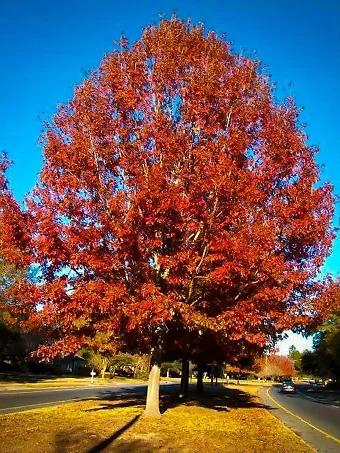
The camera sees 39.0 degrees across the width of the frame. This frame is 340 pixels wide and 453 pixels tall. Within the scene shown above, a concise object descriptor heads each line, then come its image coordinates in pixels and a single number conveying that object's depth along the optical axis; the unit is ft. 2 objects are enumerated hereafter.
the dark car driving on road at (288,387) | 175.68
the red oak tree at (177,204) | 40.70
